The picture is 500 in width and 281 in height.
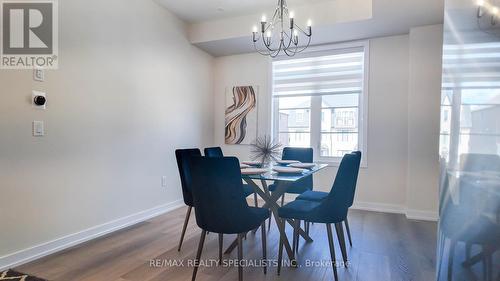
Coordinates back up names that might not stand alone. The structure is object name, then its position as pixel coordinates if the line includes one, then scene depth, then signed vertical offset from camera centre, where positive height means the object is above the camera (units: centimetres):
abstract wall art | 475 +30
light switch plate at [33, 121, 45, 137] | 233 +1
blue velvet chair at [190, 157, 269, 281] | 180 -45
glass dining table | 218 -53
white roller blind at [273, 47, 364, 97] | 411 +92
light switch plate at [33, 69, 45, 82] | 235 +47
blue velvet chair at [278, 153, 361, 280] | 205 -58
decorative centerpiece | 305 -26
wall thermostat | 232 +26
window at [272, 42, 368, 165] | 411 +53
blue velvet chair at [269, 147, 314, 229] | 331 -32
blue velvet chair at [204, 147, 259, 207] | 309 -25
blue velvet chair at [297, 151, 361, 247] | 261 -62
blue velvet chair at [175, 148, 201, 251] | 260 -44
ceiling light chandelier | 373 +138
